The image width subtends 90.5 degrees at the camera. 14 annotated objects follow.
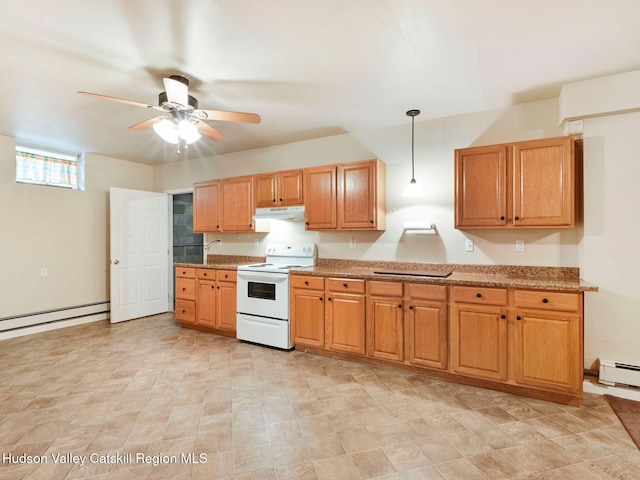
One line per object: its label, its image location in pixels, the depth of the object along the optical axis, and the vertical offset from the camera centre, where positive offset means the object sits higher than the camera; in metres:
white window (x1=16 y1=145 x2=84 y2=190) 4.32 +1.05
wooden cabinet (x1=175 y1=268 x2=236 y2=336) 4.10 -0.83
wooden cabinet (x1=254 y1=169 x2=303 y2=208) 3.96 +0.65
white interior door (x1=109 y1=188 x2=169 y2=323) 4.86 -0.23
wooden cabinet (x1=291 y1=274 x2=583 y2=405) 2.42 -0.82
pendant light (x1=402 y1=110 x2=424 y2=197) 3.20 +0.49
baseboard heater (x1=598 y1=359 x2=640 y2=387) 2.53 -1.10
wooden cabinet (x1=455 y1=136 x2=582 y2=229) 2.64 +0.47
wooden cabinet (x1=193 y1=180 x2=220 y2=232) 4.63 +0.49
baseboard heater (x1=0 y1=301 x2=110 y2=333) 4.10 -1.08
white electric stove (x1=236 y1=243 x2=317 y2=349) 3.62 -0.75
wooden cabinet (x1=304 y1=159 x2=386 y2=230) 3.50 +0.49
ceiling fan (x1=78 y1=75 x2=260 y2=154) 2.40 +1.04
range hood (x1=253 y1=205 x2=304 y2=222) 3.88 +0.32
